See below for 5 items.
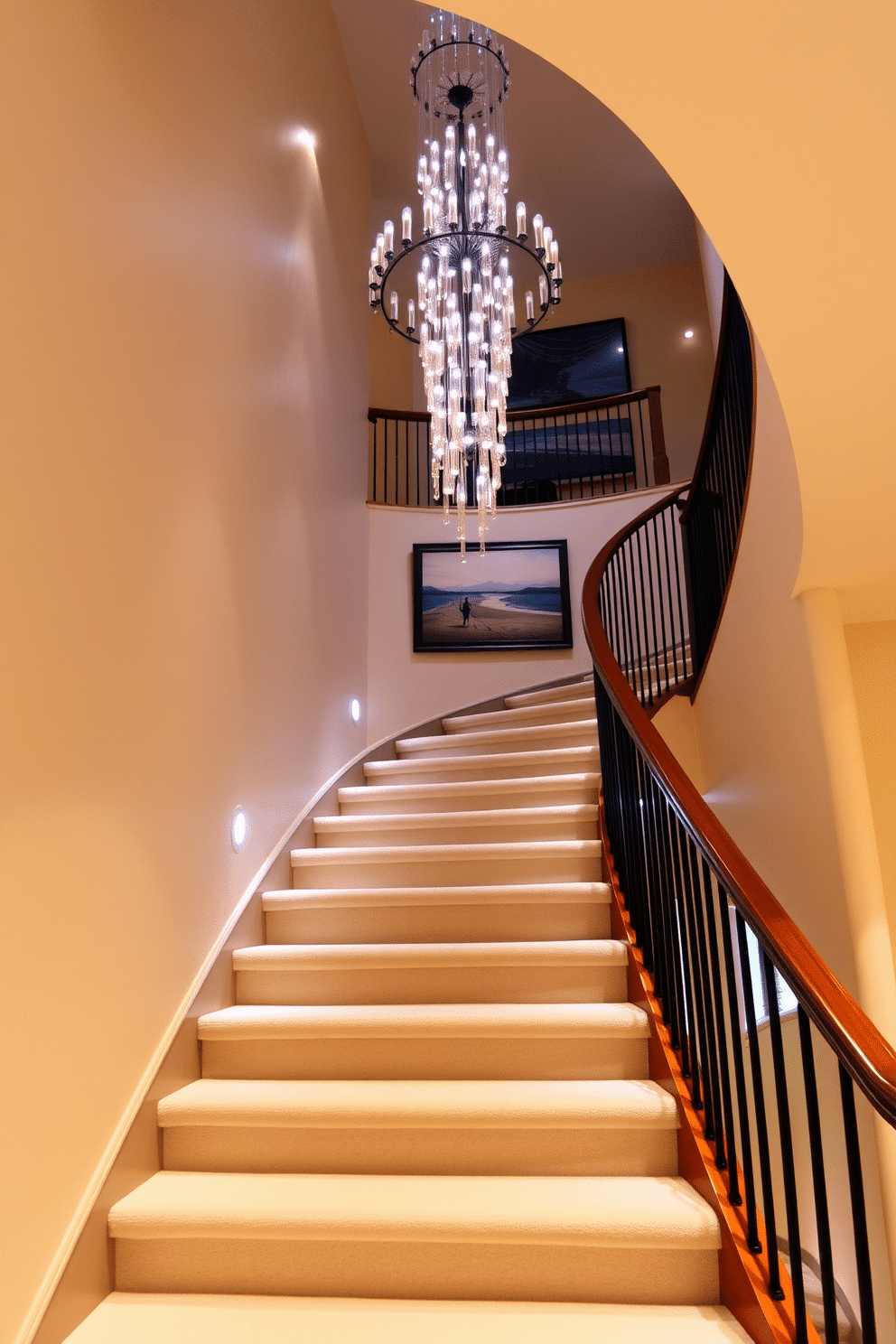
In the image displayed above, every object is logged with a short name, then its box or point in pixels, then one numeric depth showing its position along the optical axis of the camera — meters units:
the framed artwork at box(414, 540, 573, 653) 6.83
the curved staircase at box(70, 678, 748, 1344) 2.09
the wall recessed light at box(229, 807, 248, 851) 3.51
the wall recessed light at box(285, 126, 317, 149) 4.78
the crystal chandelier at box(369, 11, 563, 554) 4.86
